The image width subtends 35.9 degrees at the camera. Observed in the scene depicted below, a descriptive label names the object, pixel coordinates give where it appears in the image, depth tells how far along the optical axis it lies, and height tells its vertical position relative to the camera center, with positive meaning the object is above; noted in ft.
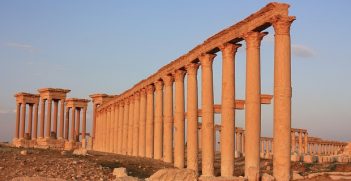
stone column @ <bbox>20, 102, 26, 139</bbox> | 278.05 -0.09
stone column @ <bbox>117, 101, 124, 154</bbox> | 225.84 -2.86
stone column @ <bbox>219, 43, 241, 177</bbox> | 110.11 +2.19
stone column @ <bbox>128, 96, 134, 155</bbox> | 204.49 -2.18
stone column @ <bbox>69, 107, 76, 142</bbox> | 294.11 -1.62
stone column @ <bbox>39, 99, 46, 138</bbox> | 279.08 +3.31
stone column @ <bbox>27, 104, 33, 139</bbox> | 290.48 -0.08
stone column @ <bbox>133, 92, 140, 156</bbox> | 193.51 -0.25
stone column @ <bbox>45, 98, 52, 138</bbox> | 267.18 -0.03
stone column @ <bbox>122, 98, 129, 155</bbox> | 215.51 -2.71
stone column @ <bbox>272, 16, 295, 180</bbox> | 91.56 +3.36
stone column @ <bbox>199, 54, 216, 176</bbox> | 119.55 +1.04
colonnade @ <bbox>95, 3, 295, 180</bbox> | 92.02 +4.30
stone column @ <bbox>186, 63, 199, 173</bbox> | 130.72 +0.87
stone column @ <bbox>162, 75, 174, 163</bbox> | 153.58 -0.44
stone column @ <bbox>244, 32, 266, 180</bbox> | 100.78 +3.14
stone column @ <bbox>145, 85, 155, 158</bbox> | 173.99 -1.17
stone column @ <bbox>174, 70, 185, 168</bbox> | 140.36 -0.14
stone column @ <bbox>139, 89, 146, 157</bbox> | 183.83 -0.57
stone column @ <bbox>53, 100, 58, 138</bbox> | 281.54 +3.12
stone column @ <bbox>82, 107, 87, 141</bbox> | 300.40 -1.64
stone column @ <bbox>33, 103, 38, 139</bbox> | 280.72 -3.69
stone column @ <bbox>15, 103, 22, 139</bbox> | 284.00 +0.43
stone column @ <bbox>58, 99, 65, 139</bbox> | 275.80 +2.31
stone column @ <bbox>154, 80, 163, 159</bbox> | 164.14 +0.12
